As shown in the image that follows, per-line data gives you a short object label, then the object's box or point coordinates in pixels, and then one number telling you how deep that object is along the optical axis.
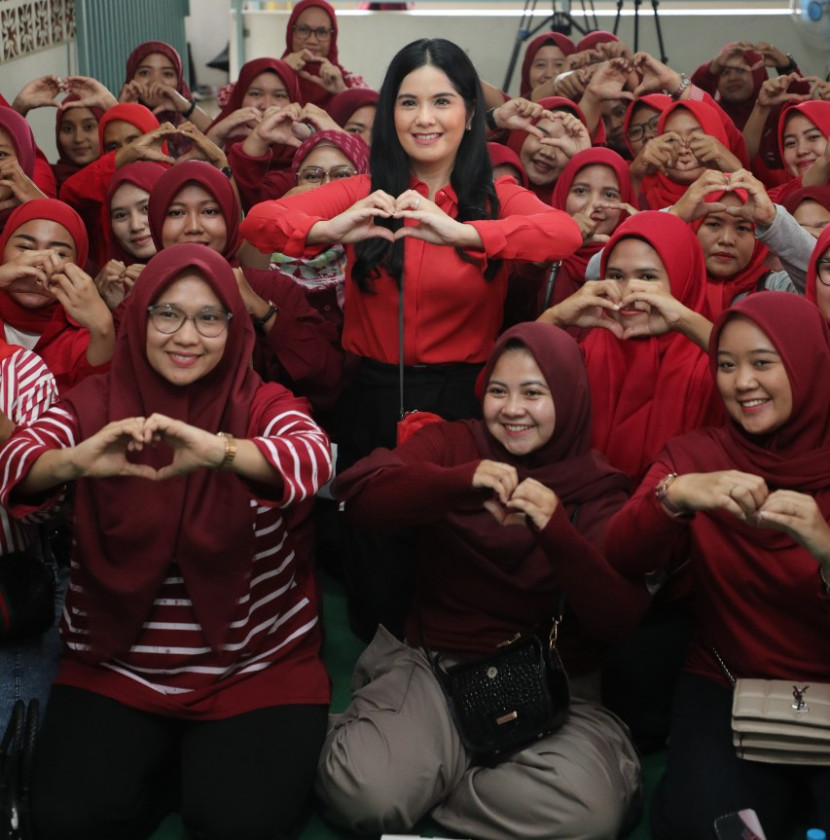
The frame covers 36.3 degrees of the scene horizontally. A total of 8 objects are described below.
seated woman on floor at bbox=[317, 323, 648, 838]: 2.65
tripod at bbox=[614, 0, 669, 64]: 8.36
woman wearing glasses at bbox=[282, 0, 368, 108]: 5.99
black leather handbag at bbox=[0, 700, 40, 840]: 2.58
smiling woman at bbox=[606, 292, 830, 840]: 2.60
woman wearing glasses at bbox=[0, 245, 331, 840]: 2.66
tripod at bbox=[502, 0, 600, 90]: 8.53
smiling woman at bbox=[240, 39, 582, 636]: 3.18
